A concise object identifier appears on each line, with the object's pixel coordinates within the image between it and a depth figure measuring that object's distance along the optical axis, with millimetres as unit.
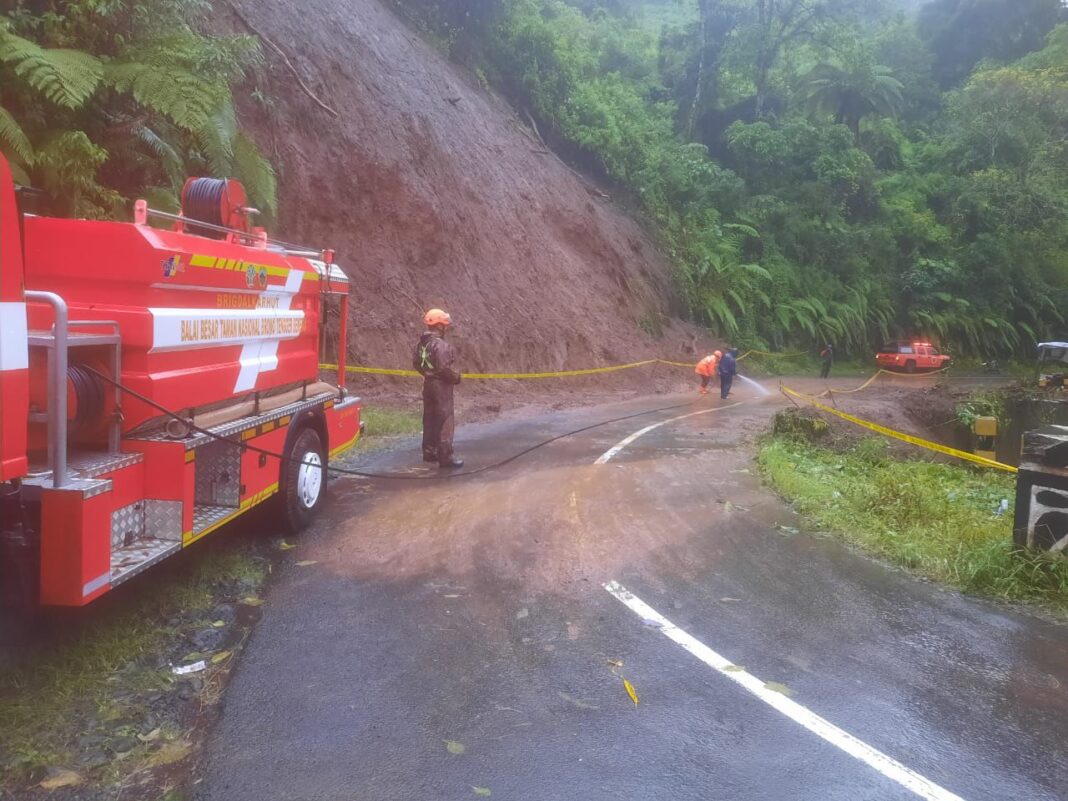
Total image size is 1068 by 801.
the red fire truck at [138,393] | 4168
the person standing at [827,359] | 31969
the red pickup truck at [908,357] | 35844
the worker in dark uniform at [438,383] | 10148
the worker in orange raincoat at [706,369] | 22531
